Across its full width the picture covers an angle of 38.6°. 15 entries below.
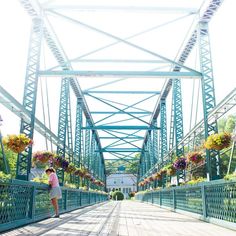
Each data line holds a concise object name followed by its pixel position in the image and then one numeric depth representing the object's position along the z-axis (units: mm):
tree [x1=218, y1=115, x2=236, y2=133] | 36938
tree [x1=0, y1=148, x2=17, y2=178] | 43622
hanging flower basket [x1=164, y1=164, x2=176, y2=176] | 16891
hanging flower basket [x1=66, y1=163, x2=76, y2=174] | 17094
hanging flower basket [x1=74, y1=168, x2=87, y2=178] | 20709
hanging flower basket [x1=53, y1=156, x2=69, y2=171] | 13775
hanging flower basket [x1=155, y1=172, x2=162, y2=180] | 22922
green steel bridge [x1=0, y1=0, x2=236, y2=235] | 8203
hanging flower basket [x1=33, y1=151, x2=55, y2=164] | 12664
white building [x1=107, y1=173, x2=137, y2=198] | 90812
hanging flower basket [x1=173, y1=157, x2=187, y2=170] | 13531
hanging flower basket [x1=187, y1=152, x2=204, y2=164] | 11719
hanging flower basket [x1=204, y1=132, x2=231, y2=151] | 8508
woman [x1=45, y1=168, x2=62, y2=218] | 9484
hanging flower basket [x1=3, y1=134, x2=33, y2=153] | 8211
